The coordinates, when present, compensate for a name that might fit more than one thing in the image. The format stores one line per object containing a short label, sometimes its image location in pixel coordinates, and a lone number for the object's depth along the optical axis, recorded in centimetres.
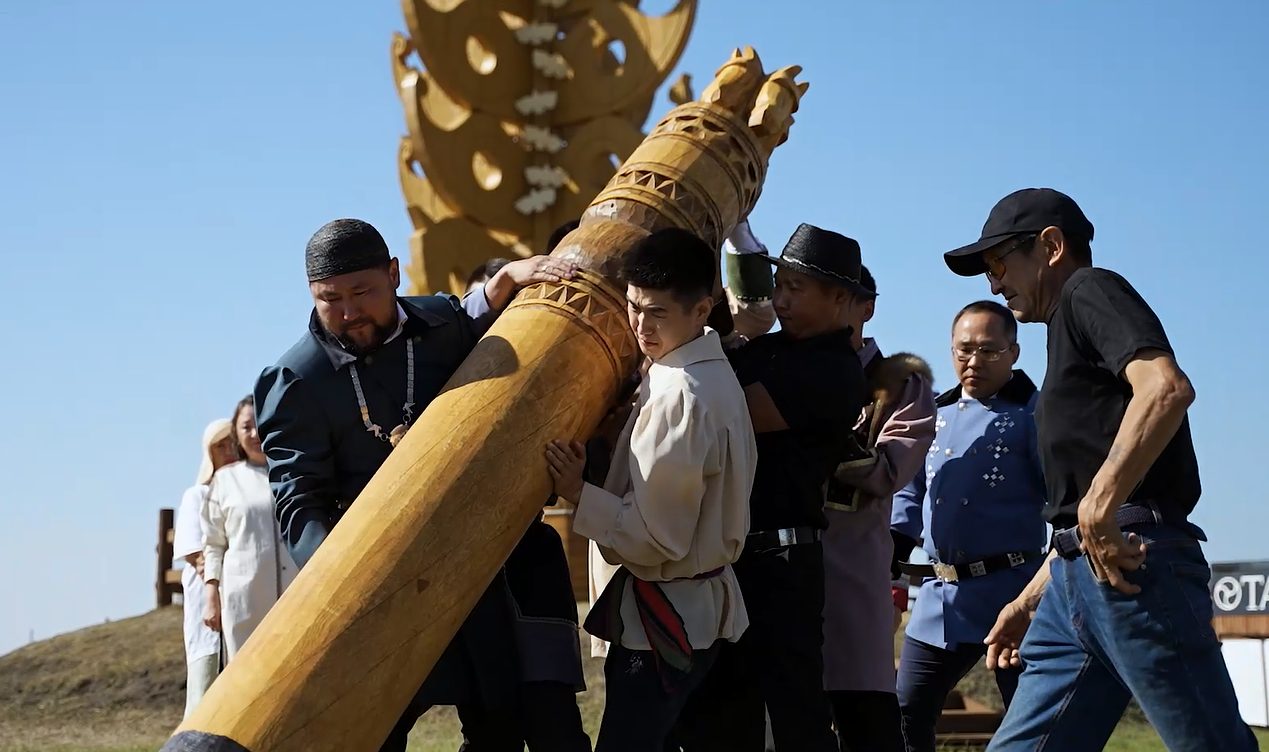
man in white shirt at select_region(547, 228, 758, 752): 378
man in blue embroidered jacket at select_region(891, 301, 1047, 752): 546
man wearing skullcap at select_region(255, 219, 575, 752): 398
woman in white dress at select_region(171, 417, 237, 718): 693
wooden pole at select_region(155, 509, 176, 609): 1389
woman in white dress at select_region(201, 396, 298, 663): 633
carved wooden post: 345
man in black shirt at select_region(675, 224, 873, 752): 424
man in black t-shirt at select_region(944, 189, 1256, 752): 343
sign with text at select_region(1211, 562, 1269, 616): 1140
